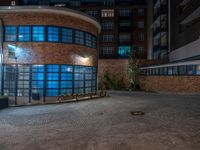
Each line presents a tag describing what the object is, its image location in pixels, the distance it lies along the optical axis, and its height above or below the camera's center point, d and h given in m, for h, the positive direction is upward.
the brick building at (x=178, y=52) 21.97 +3.51
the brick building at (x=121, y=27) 44.81 +12.08
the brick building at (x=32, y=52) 17.23 +2.14
